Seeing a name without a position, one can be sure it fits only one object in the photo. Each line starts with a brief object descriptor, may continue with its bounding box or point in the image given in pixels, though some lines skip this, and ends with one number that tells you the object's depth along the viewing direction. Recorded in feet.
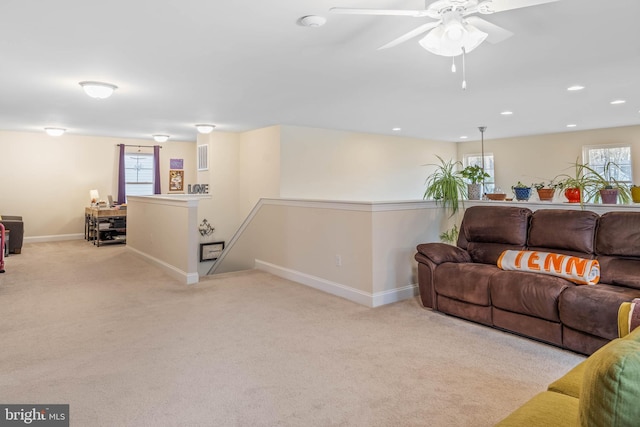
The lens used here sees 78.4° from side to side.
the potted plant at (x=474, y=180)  14.51
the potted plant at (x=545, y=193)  13.24
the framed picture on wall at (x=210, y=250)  24.41
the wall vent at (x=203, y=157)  24.10
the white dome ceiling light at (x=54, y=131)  23.40
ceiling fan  6.30
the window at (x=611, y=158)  23.98
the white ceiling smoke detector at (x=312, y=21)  8.15
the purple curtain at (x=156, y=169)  30.58
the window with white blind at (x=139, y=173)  30.07
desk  26.45
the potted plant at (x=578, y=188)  12.16
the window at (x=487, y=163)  30.27
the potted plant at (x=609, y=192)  11.35
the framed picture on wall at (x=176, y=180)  31.63
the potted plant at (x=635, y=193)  11.13
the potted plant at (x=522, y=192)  13.67
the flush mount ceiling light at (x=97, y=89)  13.01
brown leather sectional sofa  9.14
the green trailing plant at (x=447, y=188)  14.87
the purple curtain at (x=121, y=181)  29.30
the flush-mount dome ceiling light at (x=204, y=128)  21.53
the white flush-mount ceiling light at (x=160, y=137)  26.07
